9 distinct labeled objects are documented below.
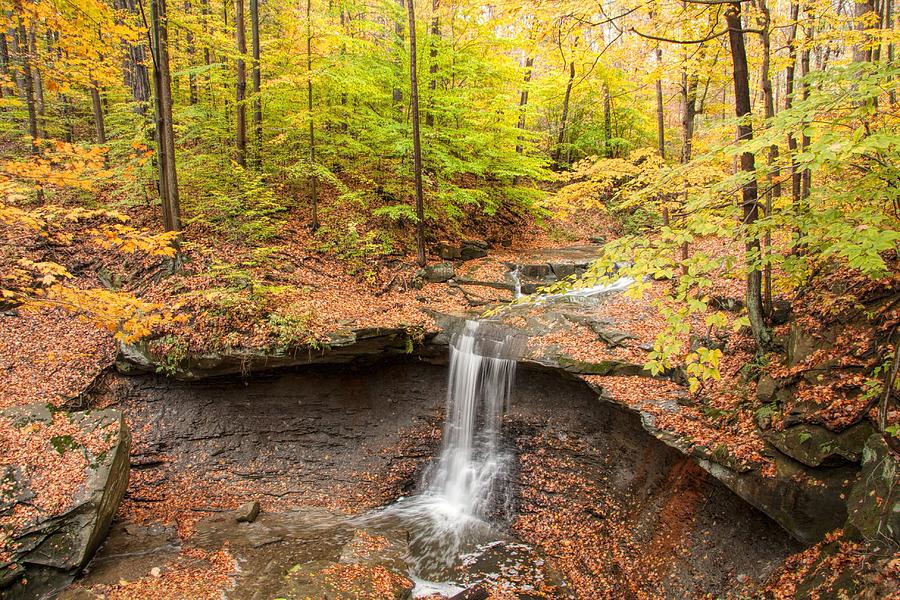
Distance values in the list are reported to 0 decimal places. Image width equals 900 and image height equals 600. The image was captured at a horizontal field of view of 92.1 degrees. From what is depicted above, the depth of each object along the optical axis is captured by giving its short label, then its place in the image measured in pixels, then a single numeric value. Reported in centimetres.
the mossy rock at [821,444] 534
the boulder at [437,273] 1317
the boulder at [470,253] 1516
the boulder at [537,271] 1408
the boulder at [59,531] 578
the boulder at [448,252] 1471
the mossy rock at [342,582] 582
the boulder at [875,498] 457
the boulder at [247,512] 811
